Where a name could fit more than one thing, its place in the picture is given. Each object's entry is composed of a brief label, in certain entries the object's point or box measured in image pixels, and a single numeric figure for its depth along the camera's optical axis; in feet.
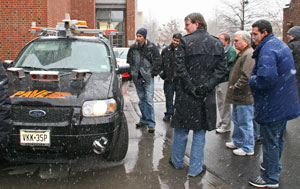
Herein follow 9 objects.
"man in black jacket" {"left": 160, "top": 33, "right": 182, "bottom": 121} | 21.45
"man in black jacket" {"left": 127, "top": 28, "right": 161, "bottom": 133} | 19.54
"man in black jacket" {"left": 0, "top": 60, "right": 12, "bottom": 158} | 7.98
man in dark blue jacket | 10.78
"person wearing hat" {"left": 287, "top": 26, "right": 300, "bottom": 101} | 19.88
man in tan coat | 15.01
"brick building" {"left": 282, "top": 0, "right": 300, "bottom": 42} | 61.67
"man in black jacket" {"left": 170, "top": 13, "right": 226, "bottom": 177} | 12.04
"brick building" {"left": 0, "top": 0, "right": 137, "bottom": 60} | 30.66
